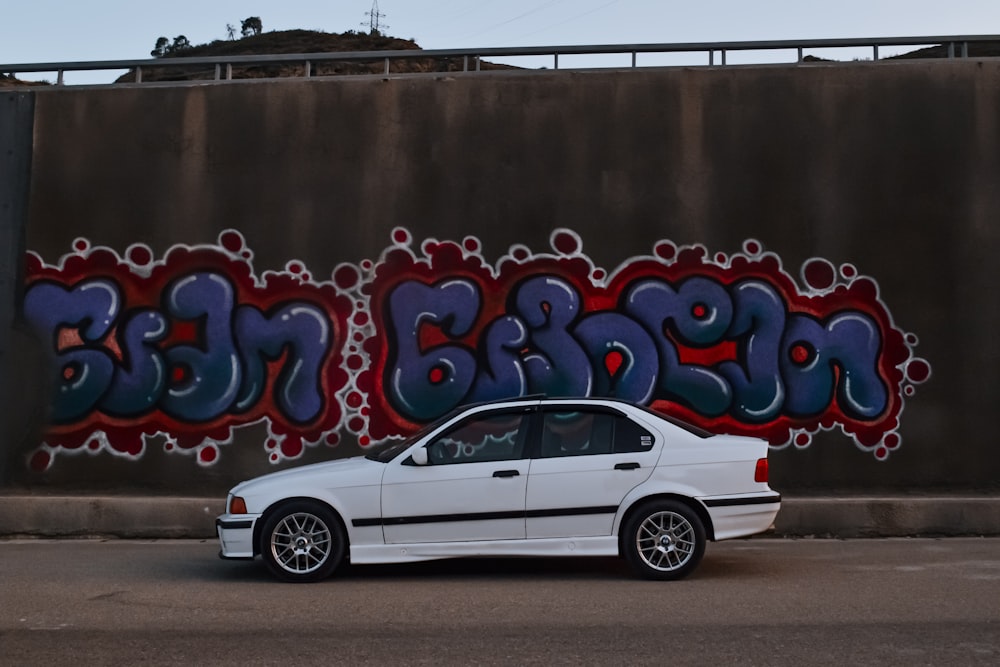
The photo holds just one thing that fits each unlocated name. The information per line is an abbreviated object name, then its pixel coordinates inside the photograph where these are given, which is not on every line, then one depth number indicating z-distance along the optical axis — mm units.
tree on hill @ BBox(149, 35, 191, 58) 45016
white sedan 8594
